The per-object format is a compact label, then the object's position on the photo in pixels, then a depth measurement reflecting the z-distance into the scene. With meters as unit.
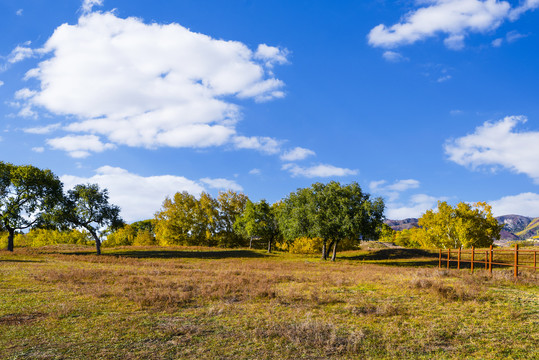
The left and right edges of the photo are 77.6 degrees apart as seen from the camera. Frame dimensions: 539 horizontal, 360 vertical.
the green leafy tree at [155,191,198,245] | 83.44
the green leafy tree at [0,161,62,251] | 53.84
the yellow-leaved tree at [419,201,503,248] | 73.12
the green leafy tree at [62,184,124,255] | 57.03
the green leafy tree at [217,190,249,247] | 86.81
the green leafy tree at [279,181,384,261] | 46.97
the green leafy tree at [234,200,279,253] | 66.25
